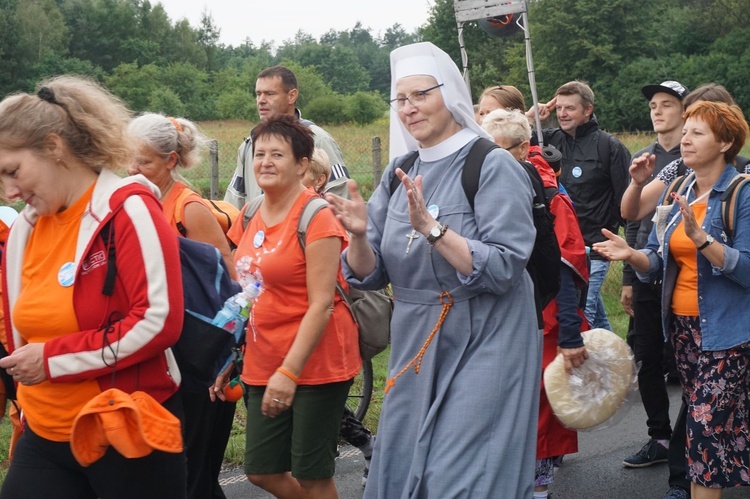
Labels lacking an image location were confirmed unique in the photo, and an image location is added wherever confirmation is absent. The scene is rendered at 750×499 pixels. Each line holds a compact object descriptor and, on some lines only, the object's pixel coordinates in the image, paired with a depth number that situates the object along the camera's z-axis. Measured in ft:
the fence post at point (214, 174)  33.17
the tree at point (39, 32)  194.59
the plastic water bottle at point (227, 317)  11.06
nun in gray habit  10.71
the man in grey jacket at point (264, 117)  19.88
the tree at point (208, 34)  353.51
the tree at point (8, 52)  182.60
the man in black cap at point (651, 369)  16.81
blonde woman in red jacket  9.59
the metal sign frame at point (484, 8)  25.20
